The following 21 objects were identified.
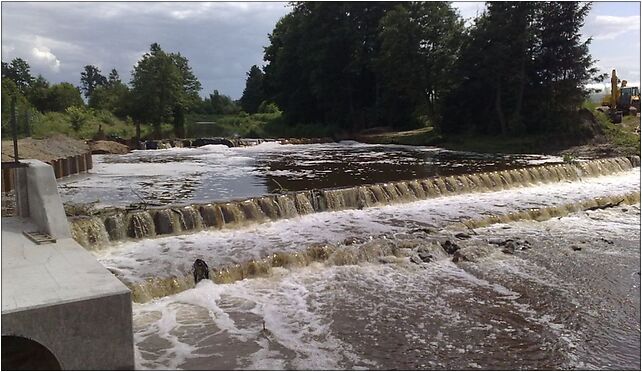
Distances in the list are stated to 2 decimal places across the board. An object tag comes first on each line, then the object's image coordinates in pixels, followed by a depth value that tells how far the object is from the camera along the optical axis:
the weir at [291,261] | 7.85
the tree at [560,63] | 26.83
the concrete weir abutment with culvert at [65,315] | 4.02
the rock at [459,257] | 9.64
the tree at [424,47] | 31.59
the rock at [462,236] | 11.04
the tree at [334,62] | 40.47
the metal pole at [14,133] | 8.19
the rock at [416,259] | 9.48
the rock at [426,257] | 9.59
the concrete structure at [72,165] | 17.67
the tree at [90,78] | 100.88
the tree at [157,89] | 38.31
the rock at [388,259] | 9.48
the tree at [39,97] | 42.44
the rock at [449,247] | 10.02
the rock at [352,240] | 10.24
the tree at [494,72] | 27.61
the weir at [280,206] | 10.41
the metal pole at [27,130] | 18.58
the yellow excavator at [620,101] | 29.22
